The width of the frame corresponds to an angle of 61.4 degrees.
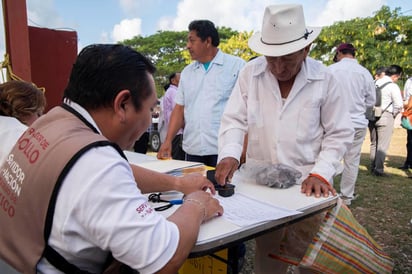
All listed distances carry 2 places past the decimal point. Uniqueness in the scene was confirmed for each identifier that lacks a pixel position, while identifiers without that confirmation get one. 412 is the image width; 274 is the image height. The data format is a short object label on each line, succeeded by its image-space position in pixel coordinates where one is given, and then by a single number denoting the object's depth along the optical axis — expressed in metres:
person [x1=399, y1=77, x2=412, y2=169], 6.07
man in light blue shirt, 2.93
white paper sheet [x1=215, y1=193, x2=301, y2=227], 1.23
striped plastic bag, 1.37
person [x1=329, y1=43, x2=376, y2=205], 4.15
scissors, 1.38
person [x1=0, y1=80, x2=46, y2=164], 2.08
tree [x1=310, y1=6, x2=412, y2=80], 15.06
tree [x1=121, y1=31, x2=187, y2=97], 31.06
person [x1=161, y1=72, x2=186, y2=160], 5.21
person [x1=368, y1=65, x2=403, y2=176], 5.60
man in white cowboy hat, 1.75
